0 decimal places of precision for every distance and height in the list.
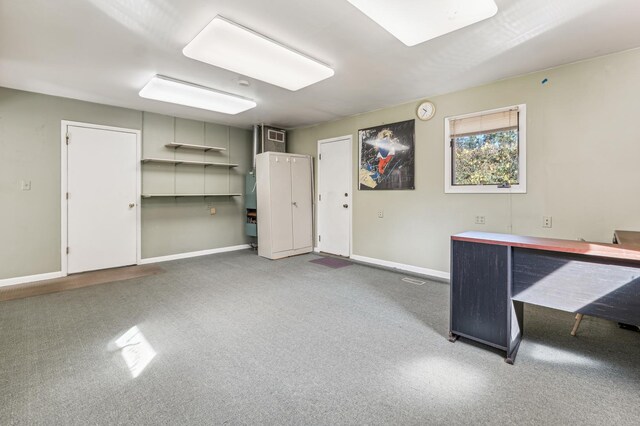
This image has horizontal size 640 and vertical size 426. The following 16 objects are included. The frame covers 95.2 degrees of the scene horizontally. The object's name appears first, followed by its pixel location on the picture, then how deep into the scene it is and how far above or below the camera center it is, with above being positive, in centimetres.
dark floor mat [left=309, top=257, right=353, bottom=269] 484 -85
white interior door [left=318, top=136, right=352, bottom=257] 536 +34
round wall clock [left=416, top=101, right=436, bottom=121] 416 +148
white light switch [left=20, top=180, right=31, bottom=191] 395 +39
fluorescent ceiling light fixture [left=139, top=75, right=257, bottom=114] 359 +160
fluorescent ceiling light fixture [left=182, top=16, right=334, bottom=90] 239 +147
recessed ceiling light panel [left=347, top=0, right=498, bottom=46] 198 +143
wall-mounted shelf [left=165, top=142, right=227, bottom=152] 509 +122
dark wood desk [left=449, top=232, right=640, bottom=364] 175 -46
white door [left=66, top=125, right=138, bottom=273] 434 +24
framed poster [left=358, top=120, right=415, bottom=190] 444 +91
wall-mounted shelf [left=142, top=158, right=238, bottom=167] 485 +92
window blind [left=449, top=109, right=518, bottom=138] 350 +114
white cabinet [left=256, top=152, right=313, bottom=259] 536 +18
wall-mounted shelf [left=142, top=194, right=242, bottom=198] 489 +33
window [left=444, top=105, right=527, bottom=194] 345 +78
